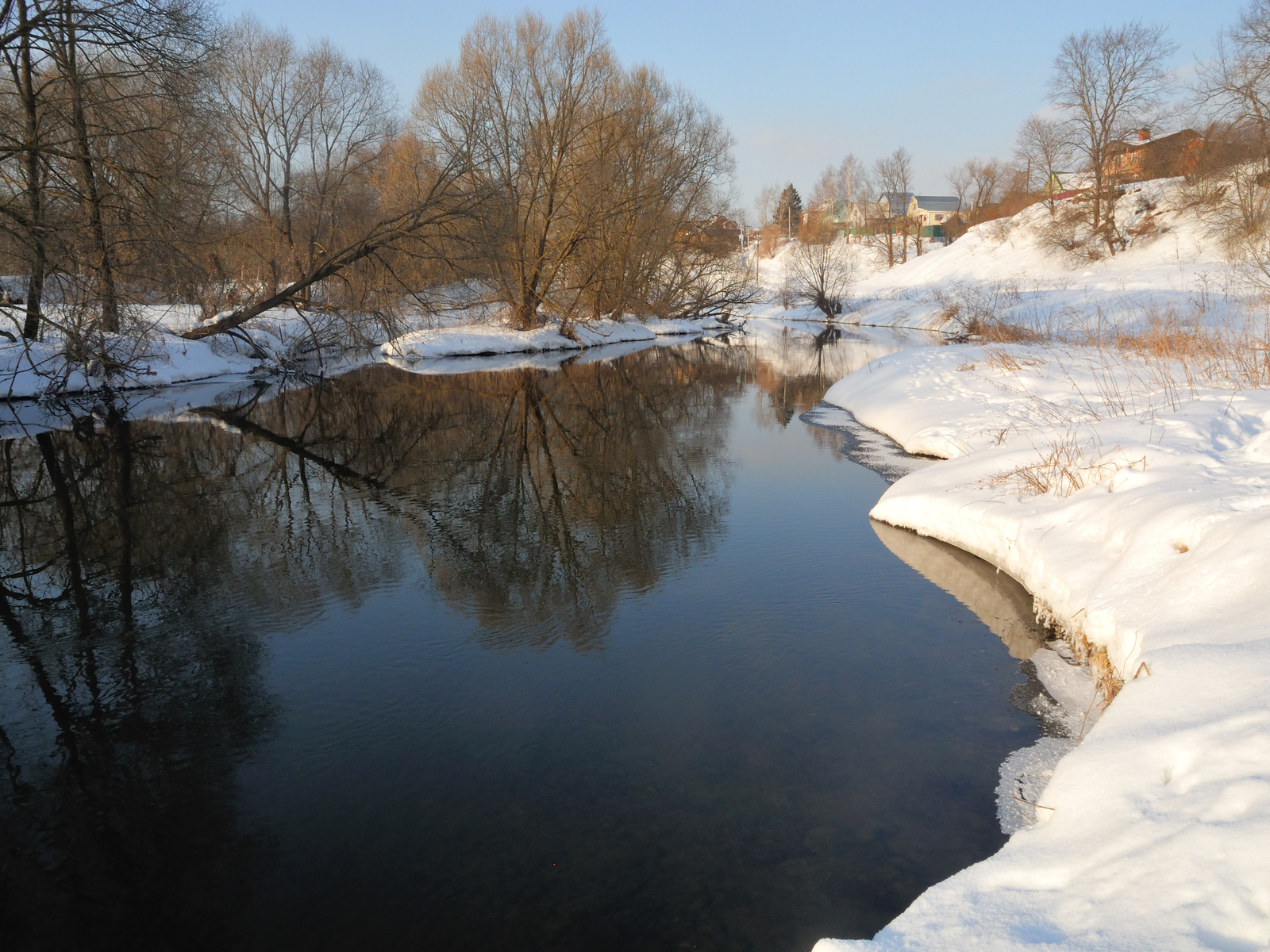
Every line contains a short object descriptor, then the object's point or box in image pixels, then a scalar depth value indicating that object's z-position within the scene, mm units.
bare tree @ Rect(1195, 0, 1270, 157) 22984
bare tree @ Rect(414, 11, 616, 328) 27391
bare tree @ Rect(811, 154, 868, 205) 84062
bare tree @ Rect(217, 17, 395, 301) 30812
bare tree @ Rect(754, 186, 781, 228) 91188
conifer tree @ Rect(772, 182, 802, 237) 90312
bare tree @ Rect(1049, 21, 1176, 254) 34719
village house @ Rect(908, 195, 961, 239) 81688
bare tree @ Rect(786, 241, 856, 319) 43812
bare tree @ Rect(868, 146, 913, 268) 60406
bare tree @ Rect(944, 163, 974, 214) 72750
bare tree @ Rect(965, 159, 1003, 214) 67562
